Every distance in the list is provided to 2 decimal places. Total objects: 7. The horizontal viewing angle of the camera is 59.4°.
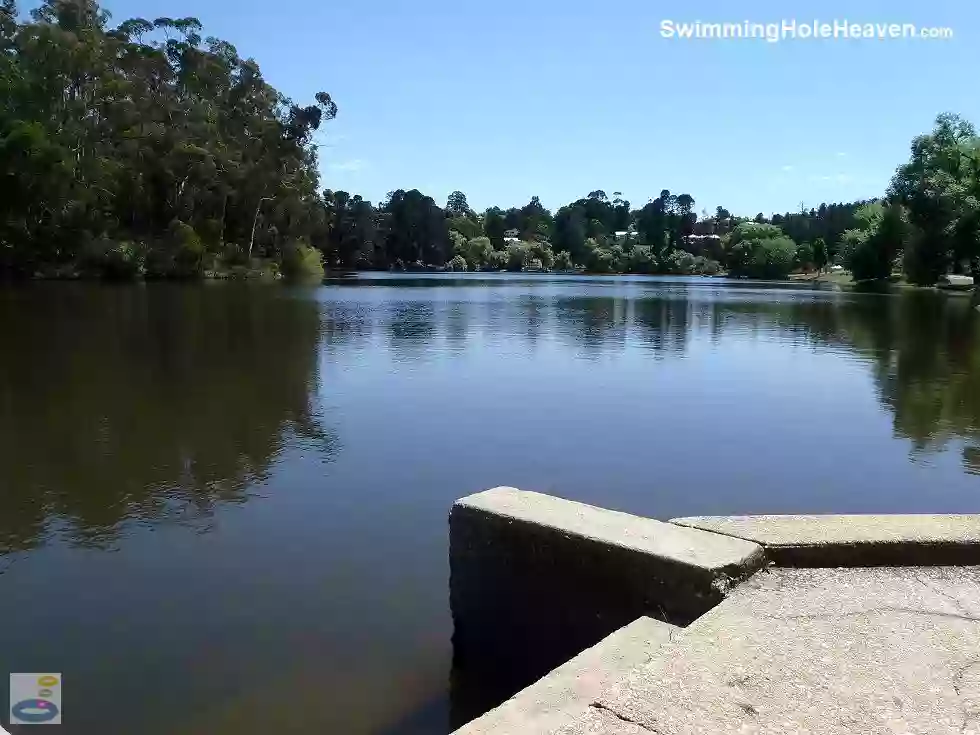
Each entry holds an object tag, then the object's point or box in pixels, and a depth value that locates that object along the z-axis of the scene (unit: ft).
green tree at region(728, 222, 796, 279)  389.39
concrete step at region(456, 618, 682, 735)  10.07
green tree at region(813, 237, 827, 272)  386.48
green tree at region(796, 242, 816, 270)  400.88
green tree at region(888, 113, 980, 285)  197.36
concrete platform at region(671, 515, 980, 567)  14.69
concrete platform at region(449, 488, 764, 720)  13.57
